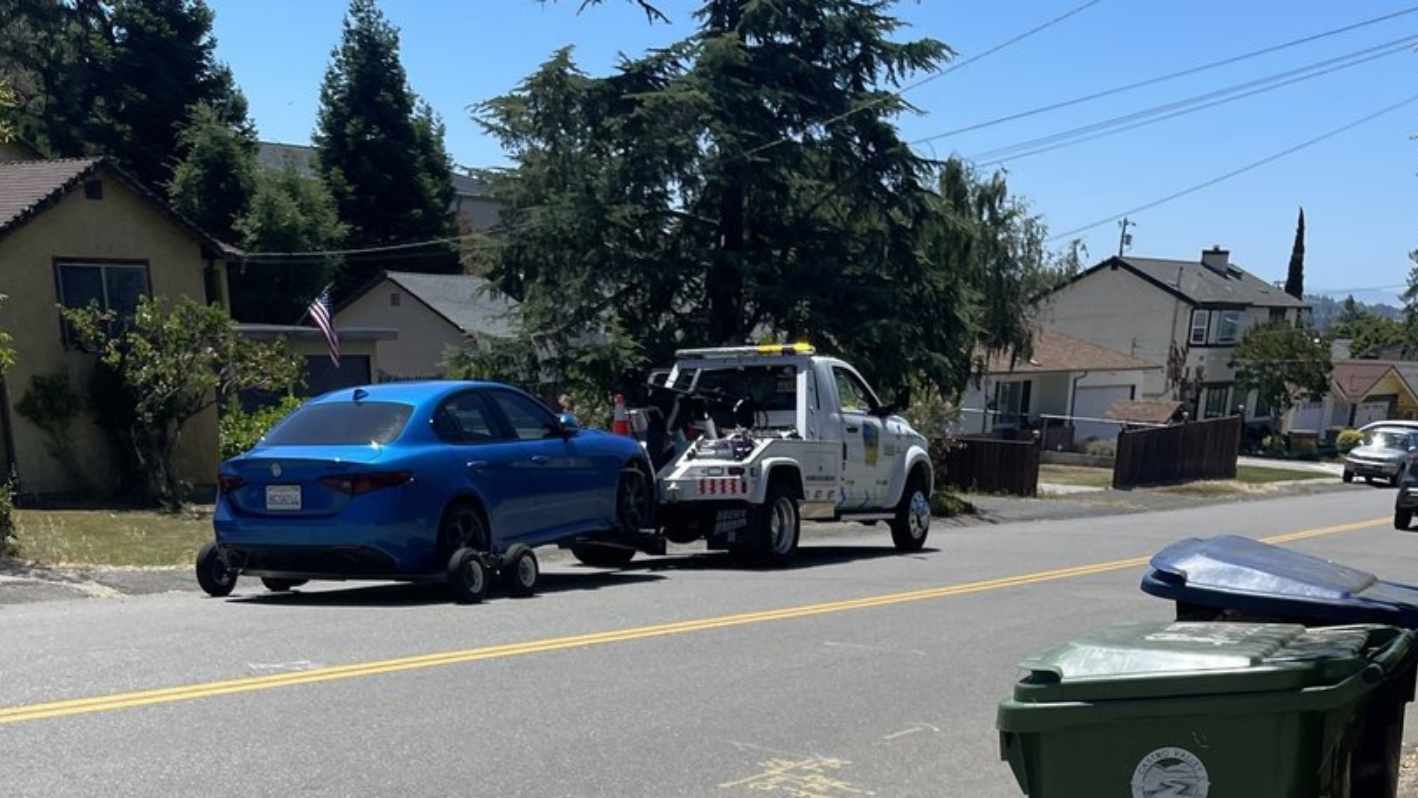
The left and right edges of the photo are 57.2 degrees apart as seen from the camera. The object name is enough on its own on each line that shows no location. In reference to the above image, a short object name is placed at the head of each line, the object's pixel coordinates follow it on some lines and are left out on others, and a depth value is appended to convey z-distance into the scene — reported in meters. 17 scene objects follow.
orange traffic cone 13.84
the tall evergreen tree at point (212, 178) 43.34
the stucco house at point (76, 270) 19.19
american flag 24.30
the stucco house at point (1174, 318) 55.84
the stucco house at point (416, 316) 39.59
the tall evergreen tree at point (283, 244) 43.16
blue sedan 9.35
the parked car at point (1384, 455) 40.47
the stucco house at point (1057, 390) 46.97
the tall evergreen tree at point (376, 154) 53.03
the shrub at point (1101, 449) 44.03
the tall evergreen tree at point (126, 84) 44.97
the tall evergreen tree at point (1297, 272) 93.75
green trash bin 3.48
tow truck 13.41
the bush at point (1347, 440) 56.75
